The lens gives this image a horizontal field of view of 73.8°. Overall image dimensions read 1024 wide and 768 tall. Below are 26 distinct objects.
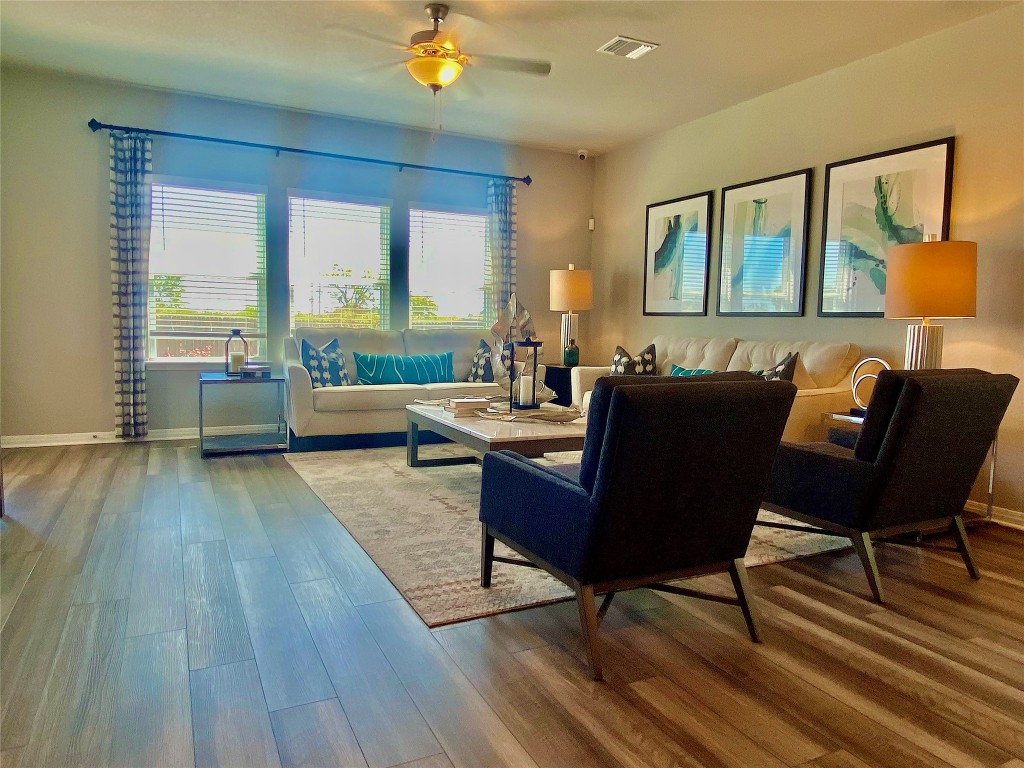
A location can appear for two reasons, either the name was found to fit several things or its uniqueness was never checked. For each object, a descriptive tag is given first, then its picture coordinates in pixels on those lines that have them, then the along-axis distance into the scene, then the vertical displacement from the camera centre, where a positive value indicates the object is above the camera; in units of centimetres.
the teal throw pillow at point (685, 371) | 473 -22
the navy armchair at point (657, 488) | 186 -44
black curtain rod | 502 +150
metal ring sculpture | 375 -22
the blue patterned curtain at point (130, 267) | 505 +46
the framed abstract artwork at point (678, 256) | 561 +72
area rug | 246 -92
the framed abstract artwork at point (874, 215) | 388 +79
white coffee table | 320 -47
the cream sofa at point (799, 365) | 398 -16
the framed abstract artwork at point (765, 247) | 476 +71
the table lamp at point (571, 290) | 629 +44
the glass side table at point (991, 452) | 349 -54
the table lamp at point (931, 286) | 328 +29
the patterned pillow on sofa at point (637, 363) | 526 -18
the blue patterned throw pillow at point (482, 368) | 590 -28
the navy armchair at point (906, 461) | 247 -44
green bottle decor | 621 -16
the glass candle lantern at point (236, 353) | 498 -17
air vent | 404 +177
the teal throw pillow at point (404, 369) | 556 -29
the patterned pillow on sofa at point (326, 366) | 524 -26
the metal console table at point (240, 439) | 487 -84
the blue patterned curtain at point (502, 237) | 649 +95
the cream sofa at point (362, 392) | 496 -44
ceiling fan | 363 +152
